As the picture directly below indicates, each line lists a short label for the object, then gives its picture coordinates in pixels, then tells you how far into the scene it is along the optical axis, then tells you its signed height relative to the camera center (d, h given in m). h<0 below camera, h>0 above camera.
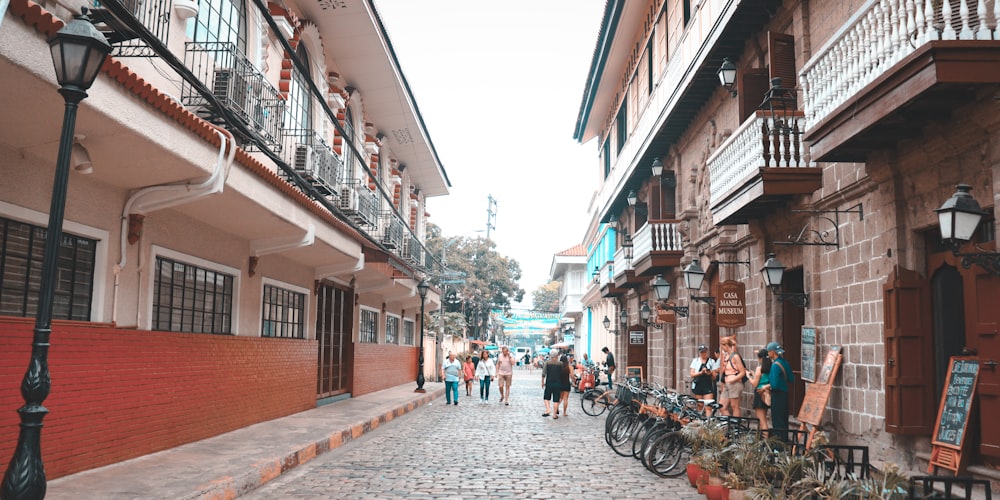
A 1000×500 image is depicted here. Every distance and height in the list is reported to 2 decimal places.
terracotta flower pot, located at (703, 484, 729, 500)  7.78 -1.52
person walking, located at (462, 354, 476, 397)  26.95 -1.34
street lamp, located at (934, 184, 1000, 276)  6.41 +1.02
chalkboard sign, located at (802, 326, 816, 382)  10.88 -0.18
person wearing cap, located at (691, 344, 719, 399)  14.65 -0.65
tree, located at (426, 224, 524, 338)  64.69 +5.10
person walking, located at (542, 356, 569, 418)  18.47 -1.04
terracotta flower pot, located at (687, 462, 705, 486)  8.88 -1.53
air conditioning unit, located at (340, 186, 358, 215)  17.91 +3.02
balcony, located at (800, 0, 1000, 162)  6.41 +2.40
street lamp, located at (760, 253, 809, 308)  11.12 +0.93
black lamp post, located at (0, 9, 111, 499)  4.88 +0.48
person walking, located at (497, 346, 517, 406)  23.41 -1.08
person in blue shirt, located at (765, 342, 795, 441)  10.51 -0.59
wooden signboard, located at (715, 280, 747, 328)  13.38 +0.57
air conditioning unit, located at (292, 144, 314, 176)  14.62 +3.23
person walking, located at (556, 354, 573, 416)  18.61 -1.08
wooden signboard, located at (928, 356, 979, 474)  7.00 -0.65
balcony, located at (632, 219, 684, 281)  18.94 +2.29
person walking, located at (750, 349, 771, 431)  10.73 -0.60
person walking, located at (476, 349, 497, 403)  23.86 -1.18
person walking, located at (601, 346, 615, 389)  24.88 -0.77
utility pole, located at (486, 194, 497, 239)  74.69 +11.80
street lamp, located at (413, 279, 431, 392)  24.68 +1.19
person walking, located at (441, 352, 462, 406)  22.33 -1.14
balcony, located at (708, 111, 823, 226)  10.68 +2.48
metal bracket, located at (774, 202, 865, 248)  10.06 +1.52
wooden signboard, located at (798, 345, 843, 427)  9.86 -0.67
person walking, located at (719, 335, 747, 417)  11.80 -0.58
